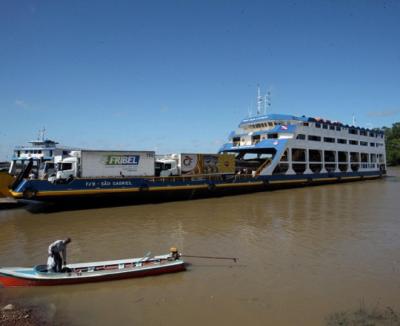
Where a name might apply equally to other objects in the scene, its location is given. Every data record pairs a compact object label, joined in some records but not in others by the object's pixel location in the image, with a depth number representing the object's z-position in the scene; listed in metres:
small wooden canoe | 6.32
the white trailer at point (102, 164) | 18.00
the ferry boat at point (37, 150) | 41.25
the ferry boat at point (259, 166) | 17.28
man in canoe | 6.48
